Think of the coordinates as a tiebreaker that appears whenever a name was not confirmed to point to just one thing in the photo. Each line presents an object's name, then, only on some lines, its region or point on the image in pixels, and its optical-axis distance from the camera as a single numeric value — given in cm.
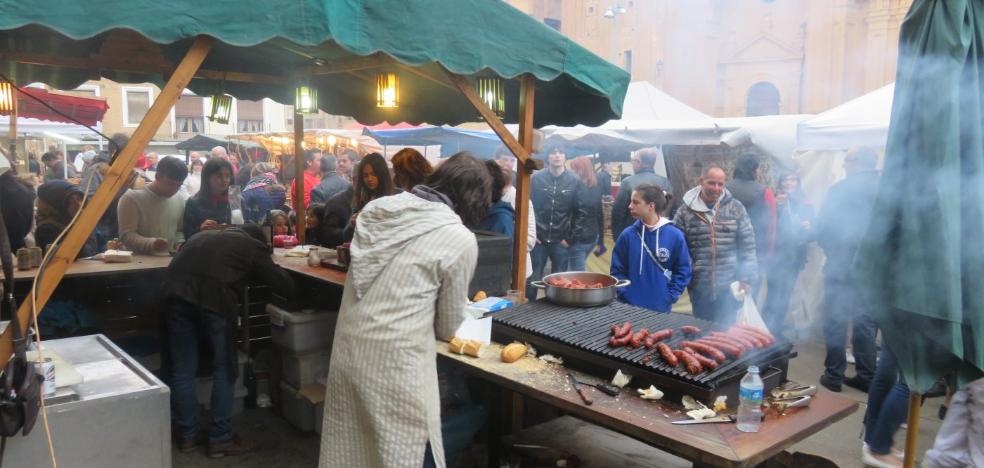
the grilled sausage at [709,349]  296
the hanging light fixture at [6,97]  557
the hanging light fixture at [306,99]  589
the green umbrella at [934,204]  210
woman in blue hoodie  494
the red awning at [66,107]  1000
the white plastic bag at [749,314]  403
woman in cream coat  265
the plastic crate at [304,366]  489
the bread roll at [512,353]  333
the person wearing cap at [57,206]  598
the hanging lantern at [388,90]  491
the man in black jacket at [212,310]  422
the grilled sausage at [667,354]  297
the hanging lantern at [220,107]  641
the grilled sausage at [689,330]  347
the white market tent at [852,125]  687
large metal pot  395
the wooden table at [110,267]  512
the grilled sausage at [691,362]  284
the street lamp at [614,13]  1722
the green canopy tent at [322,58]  270
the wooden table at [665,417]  245
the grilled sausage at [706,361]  287
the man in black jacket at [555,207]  809
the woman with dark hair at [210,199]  605
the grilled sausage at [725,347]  302
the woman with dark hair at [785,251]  711
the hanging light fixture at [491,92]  502
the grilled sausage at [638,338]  322
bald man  554
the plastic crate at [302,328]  484
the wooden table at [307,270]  489
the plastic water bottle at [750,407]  261
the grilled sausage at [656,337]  322
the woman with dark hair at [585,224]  814
